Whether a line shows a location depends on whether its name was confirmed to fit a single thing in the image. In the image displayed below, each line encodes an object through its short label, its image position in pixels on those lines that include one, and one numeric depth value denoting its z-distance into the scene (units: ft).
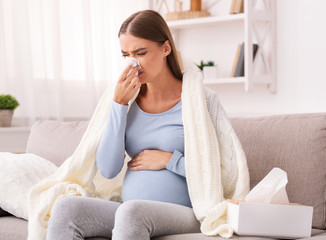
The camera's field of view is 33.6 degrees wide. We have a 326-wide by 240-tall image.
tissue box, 5.14
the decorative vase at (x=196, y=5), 13.15
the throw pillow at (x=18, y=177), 6.98
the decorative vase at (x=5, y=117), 10.11
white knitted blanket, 5.92
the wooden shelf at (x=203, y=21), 12.41
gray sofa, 6.18
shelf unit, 12.01
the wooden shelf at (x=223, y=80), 12.36
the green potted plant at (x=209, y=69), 12.99
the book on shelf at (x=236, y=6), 12.47
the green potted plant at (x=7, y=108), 10.00
